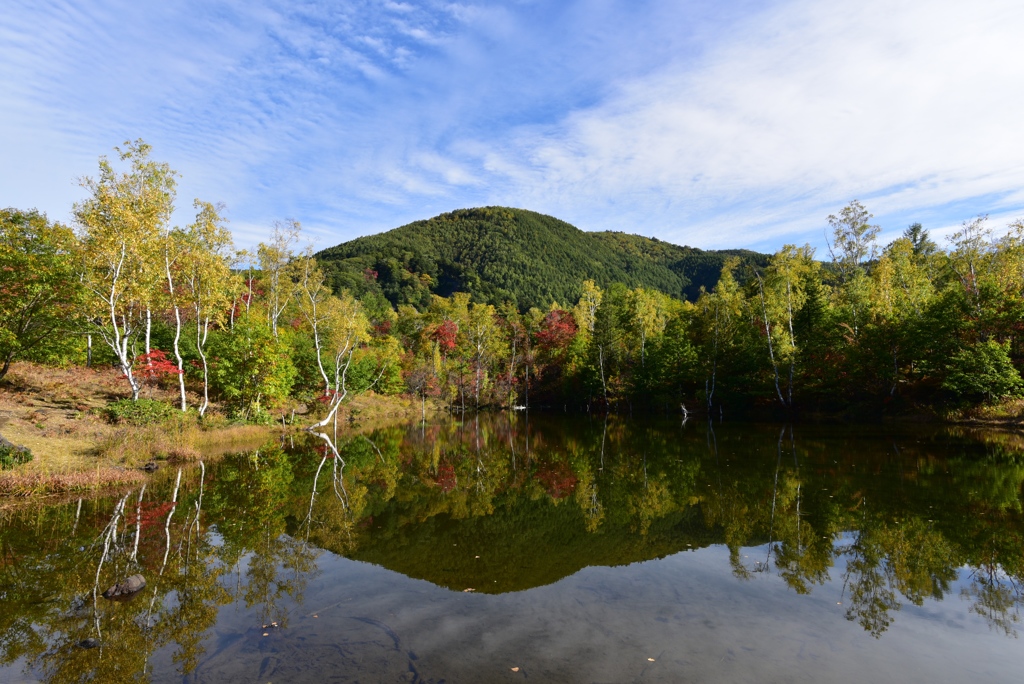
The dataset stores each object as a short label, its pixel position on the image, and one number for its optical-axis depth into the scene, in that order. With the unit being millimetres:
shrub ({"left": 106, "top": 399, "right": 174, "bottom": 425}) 21984
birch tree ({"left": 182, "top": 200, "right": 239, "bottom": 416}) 27172
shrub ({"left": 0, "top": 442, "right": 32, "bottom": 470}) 14837
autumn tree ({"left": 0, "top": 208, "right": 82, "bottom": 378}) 22031
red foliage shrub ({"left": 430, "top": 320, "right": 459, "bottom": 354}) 63266
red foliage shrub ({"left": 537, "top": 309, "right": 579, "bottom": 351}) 68375
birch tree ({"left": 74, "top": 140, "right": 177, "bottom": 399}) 22812
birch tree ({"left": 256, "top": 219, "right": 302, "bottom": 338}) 39188
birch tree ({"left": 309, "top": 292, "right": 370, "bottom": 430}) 37312
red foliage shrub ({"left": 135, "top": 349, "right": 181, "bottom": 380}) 24575
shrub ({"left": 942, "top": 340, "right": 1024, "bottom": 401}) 29656
